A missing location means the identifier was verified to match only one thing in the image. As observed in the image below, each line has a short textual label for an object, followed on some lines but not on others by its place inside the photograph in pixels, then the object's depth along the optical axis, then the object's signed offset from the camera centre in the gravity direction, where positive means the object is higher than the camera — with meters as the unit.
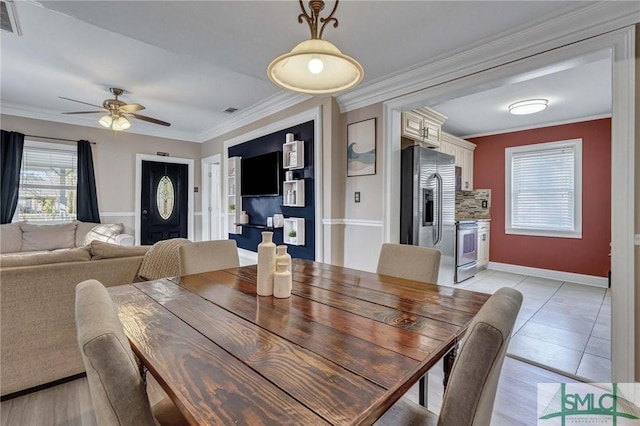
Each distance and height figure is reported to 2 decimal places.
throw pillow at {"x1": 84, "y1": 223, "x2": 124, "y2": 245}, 4.19 -0.31
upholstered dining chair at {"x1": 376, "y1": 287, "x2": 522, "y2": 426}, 0.62 -0.34
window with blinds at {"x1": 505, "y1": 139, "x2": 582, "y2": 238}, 4.53 +0.42
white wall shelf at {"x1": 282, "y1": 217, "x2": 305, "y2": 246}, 3.64 -0.23
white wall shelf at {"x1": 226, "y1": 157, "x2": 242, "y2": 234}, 4.72 +0.30
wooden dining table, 0.61 -0.39
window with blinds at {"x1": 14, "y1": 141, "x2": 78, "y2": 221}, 4.36 +0.46
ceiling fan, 3.44 +1.22
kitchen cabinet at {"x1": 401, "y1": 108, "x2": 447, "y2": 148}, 3.45 +1.13
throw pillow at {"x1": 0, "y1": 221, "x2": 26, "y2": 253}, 3.85 -0.36
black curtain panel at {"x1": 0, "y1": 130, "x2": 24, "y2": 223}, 4.08 +0.54
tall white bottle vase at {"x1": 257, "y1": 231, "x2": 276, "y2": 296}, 1.32 -0.25
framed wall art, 3.19 +0.74
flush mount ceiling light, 3.69 +1.41
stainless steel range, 4.33 -0.56
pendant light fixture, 1.37 +0.71
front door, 5.44 +0.21
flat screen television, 4.04 +0.56
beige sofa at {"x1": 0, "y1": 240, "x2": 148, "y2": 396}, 1.72 -0.64
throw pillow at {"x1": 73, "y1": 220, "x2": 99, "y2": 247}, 4.34 -0.28
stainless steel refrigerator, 3.26 +0.14
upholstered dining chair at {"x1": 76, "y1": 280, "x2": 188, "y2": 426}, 0.61 -0.35
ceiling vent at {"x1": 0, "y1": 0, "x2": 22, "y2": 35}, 2.01 +1.44
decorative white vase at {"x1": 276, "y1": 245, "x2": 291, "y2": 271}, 1.31 -0.20
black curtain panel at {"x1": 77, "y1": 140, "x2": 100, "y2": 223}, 4.66 +0.40
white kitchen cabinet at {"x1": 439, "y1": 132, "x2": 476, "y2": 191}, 4.73 +1.08
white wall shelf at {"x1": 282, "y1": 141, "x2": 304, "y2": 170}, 3.58 +0.73
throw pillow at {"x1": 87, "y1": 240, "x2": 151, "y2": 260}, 2.06 -0.29
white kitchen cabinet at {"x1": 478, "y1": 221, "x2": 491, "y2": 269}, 5.16 -0.52
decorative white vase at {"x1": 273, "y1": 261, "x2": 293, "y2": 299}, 1.29 -0.31
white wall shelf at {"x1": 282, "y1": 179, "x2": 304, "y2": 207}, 3.62 +0.26
